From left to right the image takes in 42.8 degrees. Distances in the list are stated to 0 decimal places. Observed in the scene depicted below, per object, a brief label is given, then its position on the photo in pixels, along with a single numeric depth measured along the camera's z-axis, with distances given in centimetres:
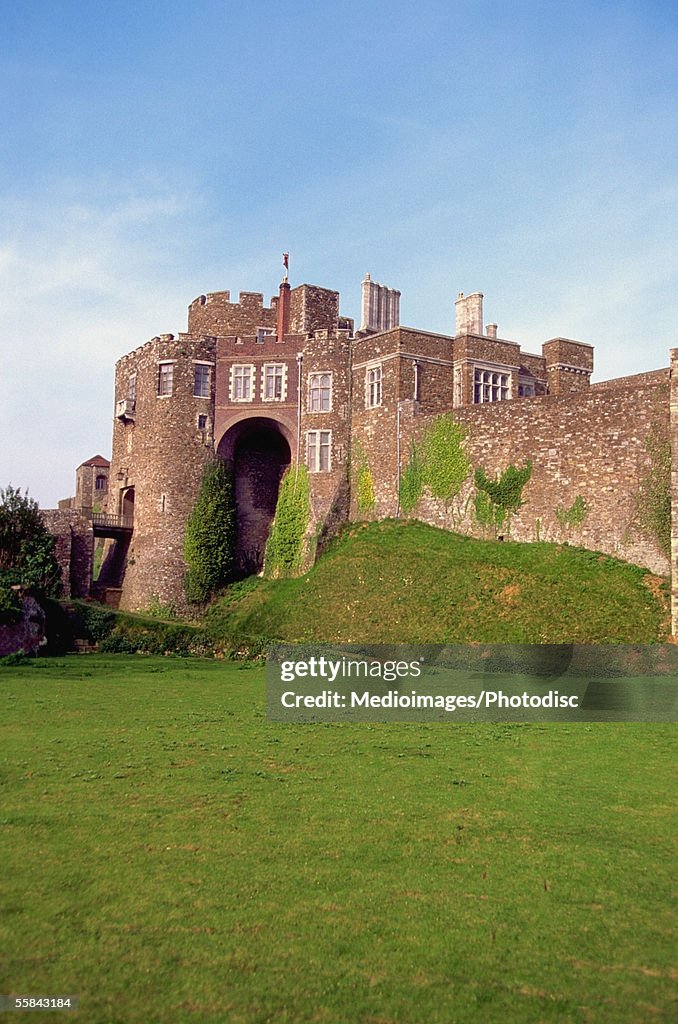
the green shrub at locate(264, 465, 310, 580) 4112
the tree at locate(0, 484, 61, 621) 3772
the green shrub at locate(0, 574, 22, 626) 3062
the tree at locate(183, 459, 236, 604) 4184
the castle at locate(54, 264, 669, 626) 3778
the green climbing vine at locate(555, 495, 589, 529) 3155
